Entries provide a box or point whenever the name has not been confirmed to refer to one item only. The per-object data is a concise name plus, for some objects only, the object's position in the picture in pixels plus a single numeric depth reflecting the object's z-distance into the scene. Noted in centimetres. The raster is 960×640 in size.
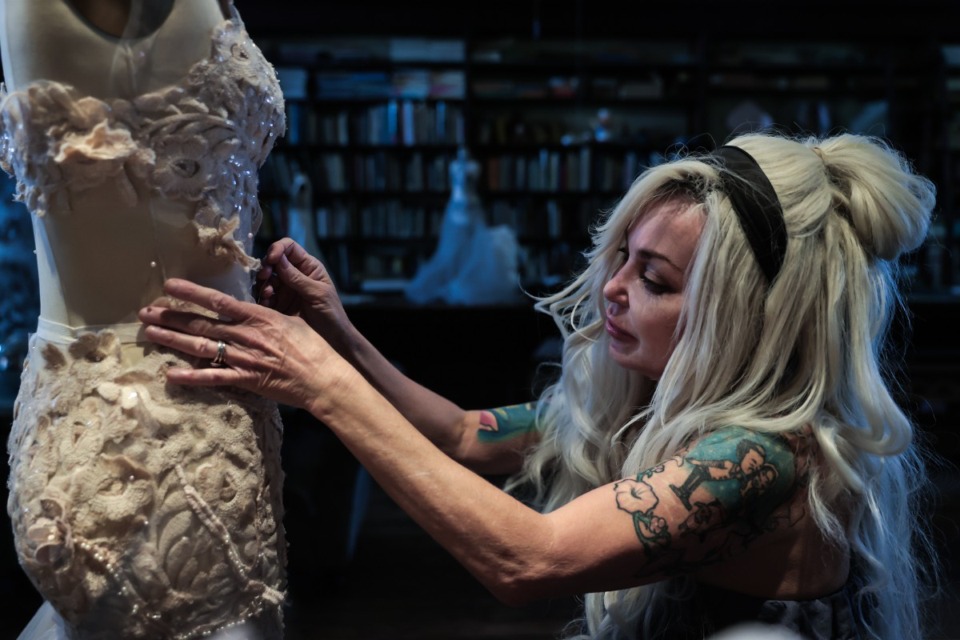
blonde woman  104
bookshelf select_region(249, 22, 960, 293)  523
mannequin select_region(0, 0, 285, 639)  91
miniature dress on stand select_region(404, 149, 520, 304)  394
